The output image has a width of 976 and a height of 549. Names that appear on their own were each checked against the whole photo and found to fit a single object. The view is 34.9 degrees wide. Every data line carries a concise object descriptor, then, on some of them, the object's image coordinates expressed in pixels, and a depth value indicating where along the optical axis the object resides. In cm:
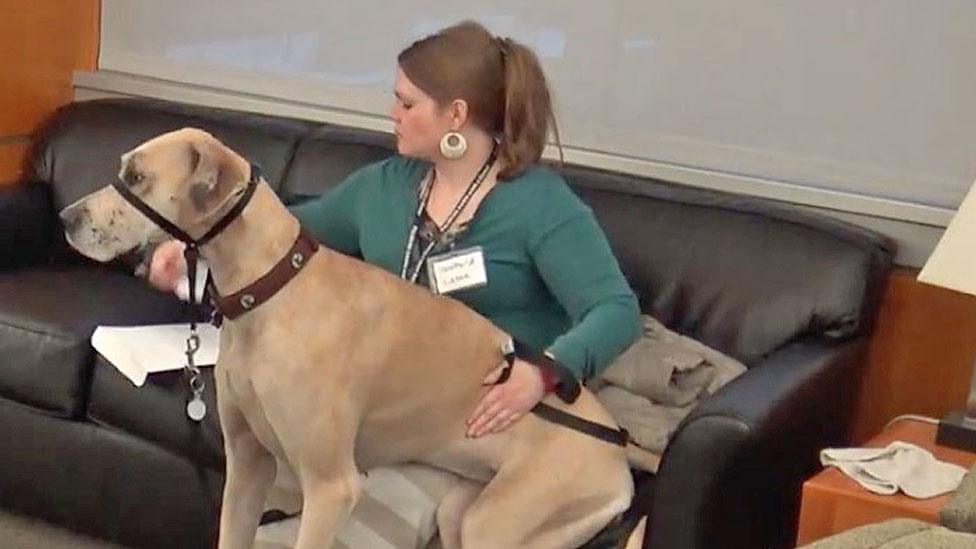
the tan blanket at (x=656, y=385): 249
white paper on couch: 271
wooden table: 225
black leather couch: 268
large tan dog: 200
